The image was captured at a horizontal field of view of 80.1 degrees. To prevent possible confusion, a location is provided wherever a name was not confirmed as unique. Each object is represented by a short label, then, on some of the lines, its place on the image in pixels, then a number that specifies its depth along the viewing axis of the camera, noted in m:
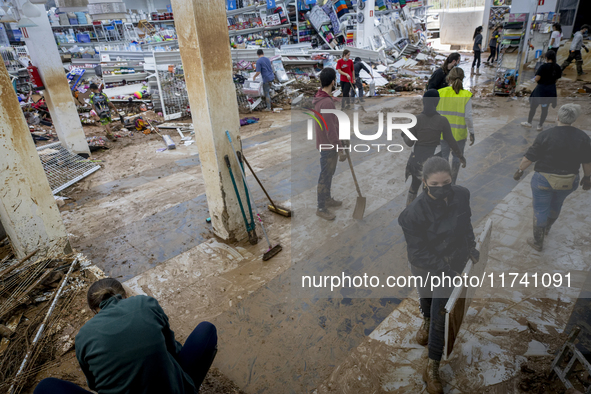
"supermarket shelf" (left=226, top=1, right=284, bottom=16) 18.42
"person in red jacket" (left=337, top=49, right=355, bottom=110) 9.90
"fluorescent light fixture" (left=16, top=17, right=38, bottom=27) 5.50
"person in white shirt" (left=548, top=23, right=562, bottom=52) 11.28
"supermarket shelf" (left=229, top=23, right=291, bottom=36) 17.81
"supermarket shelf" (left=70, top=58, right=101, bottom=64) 15.83
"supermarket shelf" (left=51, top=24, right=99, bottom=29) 19.49
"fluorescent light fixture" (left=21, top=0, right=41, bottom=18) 5.39
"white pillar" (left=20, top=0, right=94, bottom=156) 7.02
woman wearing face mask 2.53
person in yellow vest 4.60
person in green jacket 1.81
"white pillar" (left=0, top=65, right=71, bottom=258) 3.74
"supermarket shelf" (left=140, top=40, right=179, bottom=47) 18.01
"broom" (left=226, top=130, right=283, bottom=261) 4.36
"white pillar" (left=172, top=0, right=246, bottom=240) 3.87
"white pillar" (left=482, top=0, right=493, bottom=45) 20.03
